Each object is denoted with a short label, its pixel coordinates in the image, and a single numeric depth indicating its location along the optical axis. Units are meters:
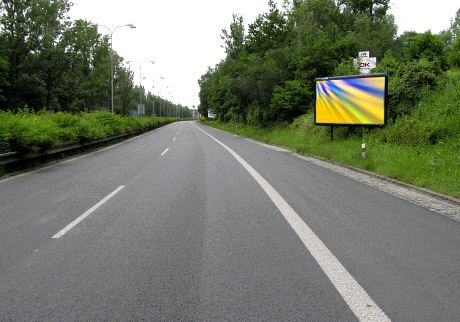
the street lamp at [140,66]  41.62
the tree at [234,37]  61.28
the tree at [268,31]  37.66
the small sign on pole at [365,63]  17.00
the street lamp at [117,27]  27.80
